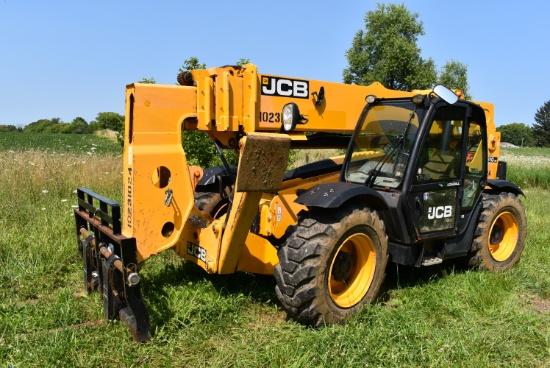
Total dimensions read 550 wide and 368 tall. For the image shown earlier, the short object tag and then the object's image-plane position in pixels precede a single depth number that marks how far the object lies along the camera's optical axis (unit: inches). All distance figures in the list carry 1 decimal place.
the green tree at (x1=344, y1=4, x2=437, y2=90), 1397.6
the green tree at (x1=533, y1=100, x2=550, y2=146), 3119.3
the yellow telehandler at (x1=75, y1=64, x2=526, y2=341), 149.8
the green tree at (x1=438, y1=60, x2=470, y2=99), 1589.6
